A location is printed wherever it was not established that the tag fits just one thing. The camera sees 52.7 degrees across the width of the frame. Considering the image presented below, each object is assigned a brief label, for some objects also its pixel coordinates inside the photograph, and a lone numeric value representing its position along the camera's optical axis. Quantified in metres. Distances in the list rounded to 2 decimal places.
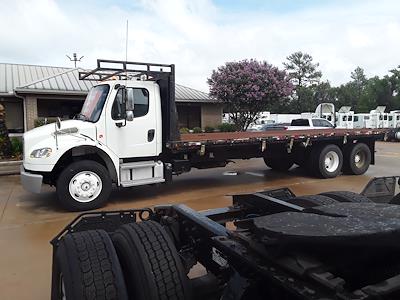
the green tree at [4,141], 14.02
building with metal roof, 18.39
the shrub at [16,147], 14.41
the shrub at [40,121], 17.18
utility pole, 34.76
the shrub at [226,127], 21.88
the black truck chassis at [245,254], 1.80
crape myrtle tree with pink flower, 23.11
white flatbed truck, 7.57
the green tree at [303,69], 70.31
